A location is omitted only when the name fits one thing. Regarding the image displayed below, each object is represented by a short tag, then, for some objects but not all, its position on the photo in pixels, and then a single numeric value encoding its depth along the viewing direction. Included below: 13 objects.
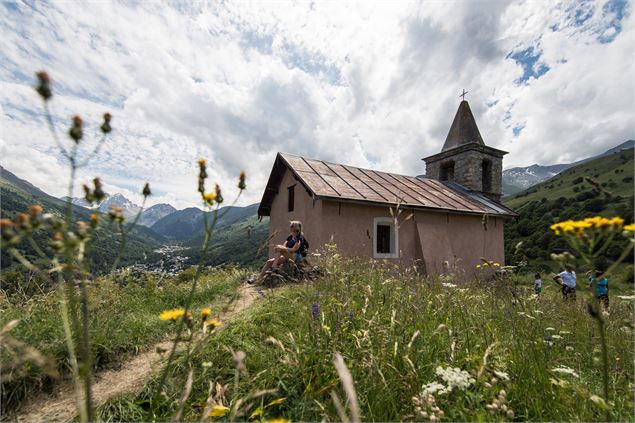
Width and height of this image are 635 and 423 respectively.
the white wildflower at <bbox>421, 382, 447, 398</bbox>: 1.70
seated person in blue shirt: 7.87
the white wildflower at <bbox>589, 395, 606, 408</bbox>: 1.35
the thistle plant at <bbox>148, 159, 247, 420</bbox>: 1.38
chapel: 10.89
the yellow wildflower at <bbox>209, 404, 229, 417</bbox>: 1.87
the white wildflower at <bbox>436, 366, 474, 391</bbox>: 1.69
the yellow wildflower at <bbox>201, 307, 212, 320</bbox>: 1.50
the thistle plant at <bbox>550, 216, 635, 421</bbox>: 1.28
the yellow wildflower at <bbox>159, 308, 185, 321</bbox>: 1.53
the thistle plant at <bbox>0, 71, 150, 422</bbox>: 1.04
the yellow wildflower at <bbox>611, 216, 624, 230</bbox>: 1.36
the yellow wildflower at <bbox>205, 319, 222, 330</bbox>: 1.54
